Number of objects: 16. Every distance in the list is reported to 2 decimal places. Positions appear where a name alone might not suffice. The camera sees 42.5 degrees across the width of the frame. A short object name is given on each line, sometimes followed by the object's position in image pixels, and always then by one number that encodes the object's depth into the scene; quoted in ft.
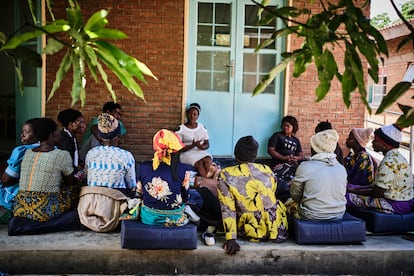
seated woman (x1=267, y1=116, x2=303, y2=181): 24.85
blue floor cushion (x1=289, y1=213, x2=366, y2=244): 15.75
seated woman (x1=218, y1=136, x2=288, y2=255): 15.37
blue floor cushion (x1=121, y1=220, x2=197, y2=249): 14.90
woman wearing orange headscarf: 15.14
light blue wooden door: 26.63
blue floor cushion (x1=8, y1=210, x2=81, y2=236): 15.80
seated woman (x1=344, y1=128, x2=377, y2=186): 19.40
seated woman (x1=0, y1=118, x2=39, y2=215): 16.47
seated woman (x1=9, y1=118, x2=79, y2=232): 15.83
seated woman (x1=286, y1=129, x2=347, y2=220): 15.92
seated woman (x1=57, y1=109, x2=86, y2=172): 19.53
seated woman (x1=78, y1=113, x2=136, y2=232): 16.28
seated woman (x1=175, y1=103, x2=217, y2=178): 23.41
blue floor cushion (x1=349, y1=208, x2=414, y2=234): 17.29
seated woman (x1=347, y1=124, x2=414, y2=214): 17.28
